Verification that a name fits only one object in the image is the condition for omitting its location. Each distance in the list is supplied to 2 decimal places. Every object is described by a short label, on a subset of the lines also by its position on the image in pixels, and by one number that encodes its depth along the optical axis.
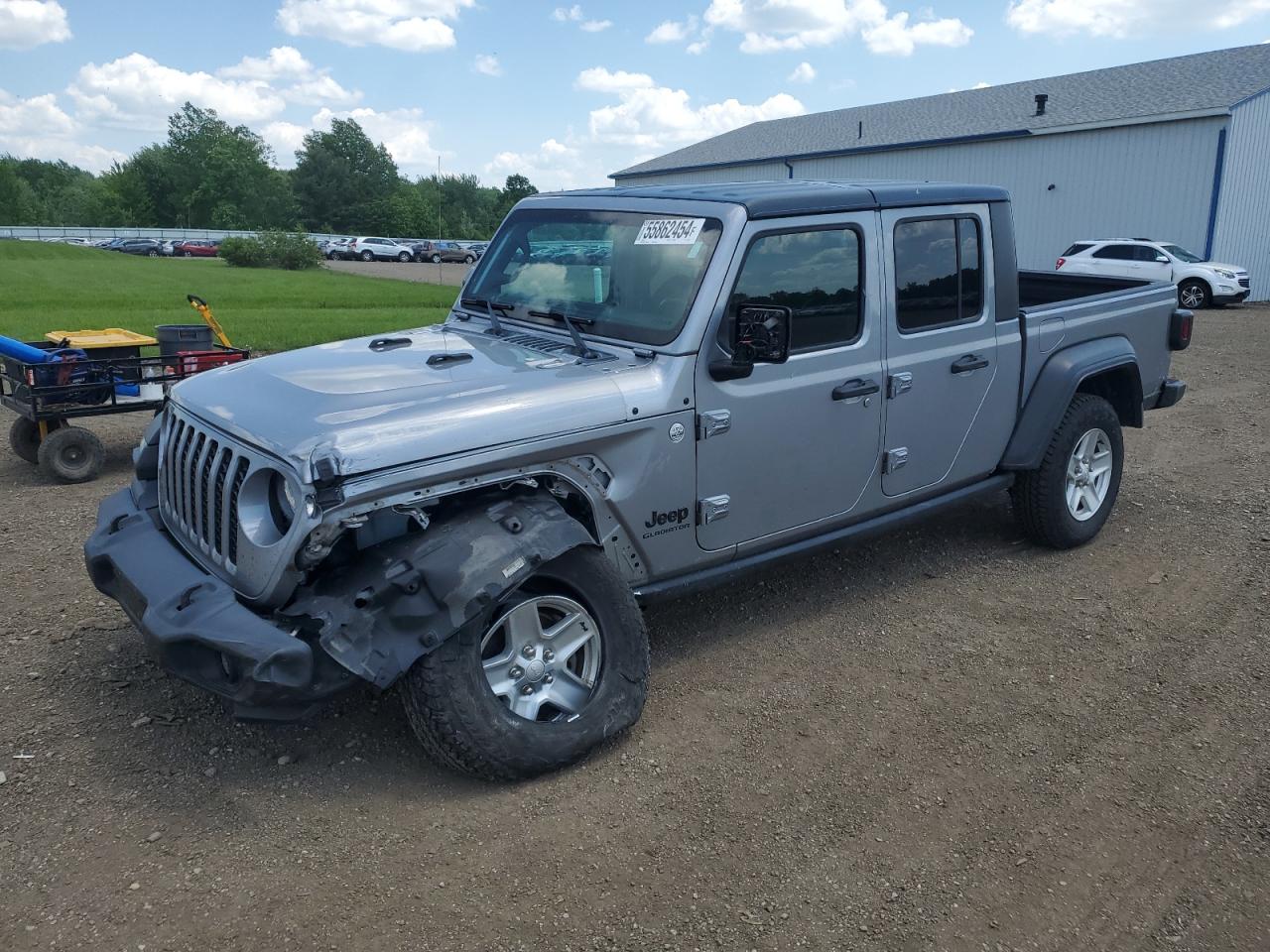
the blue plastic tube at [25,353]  7.47
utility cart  7.39
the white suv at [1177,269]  22.09
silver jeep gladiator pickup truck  3.24
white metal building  24.27
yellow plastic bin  7.84
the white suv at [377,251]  57.97
